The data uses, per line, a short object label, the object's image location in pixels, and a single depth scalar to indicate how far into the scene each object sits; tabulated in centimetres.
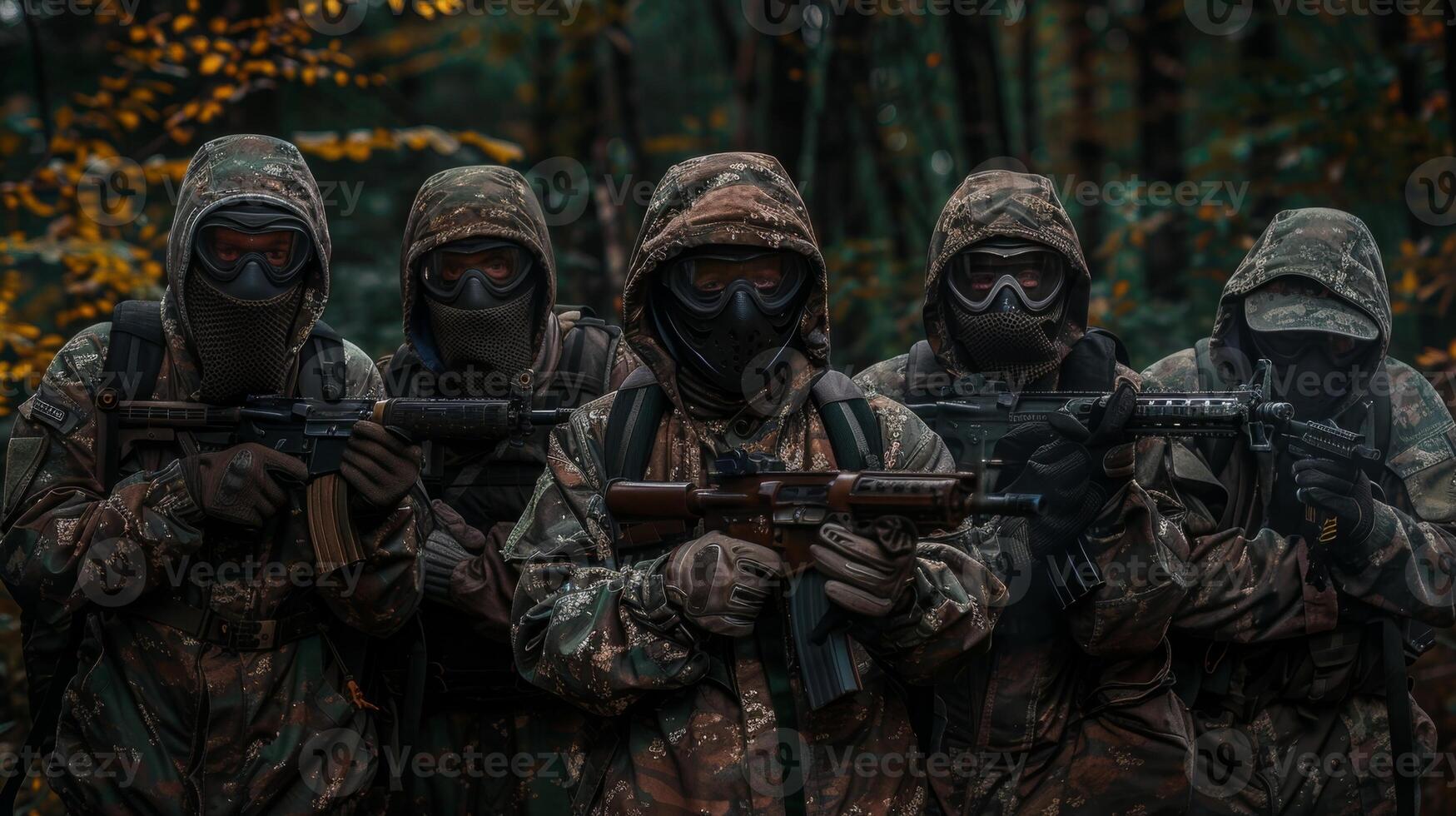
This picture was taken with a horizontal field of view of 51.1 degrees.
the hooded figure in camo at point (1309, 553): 597
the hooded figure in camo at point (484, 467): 616
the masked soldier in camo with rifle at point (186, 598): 569
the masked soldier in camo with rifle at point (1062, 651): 557
